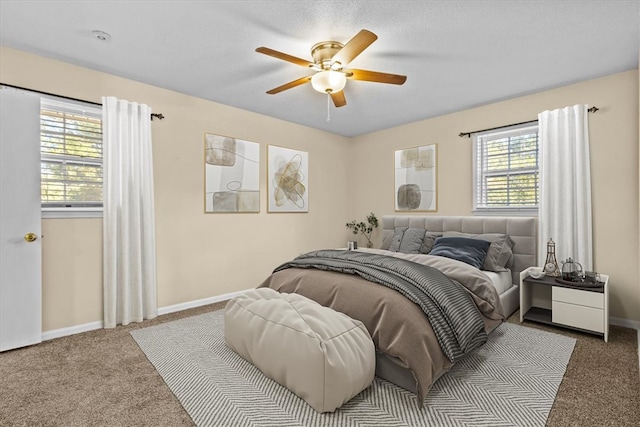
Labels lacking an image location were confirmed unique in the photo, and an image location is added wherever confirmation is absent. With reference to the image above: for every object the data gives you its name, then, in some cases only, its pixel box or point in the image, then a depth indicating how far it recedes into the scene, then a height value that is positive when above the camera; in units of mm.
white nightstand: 2754 -873
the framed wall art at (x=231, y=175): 3945 +505
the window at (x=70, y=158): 2914 +536
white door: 2648 -66
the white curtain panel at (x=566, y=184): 3215 +295
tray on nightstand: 2822 -656
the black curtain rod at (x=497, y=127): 3197 +1040
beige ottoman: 1762 -833
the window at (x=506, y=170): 3709 +525
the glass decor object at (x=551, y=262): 3230 -523
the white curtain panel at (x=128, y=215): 3082 -18
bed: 1950 -621
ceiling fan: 2414 +1140
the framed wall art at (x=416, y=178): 4520 +510
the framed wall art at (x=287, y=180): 4562 +503
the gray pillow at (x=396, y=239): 4208 -355
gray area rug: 1747 -1136
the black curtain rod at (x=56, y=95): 2698 +1083
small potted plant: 5195 -231
